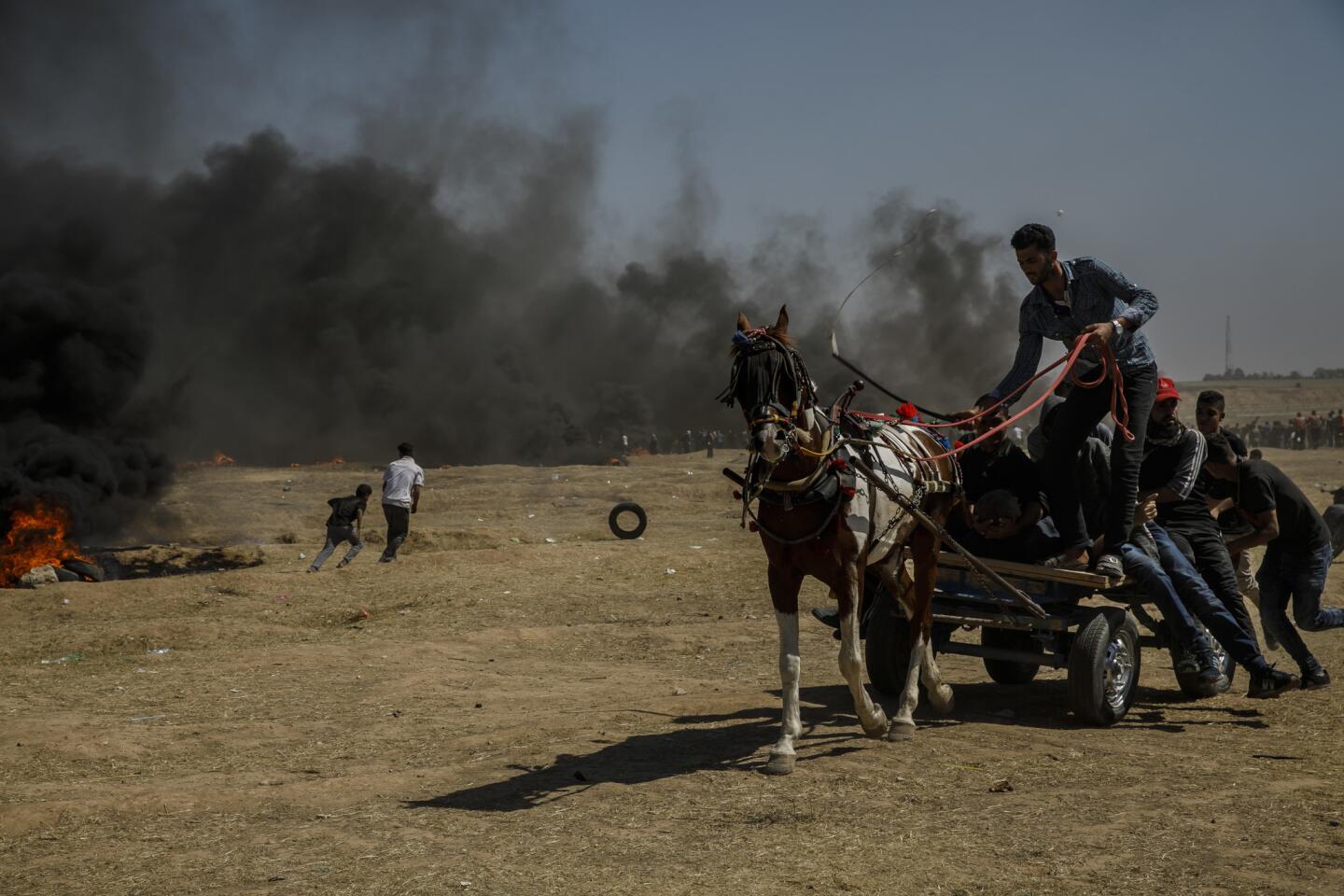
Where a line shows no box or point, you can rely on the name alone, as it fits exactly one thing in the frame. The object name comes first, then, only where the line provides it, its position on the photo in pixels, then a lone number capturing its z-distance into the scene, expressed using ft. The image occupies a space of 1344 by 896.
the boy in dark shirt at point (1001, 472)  29.78
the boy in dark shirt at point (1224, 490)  32.83
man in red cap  29.43
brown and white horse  23.38
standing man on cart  26.68
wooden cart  27.86
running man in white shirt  62.64
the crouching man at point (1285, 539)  31.50
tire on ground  77.22
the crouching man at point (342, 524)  61.26
